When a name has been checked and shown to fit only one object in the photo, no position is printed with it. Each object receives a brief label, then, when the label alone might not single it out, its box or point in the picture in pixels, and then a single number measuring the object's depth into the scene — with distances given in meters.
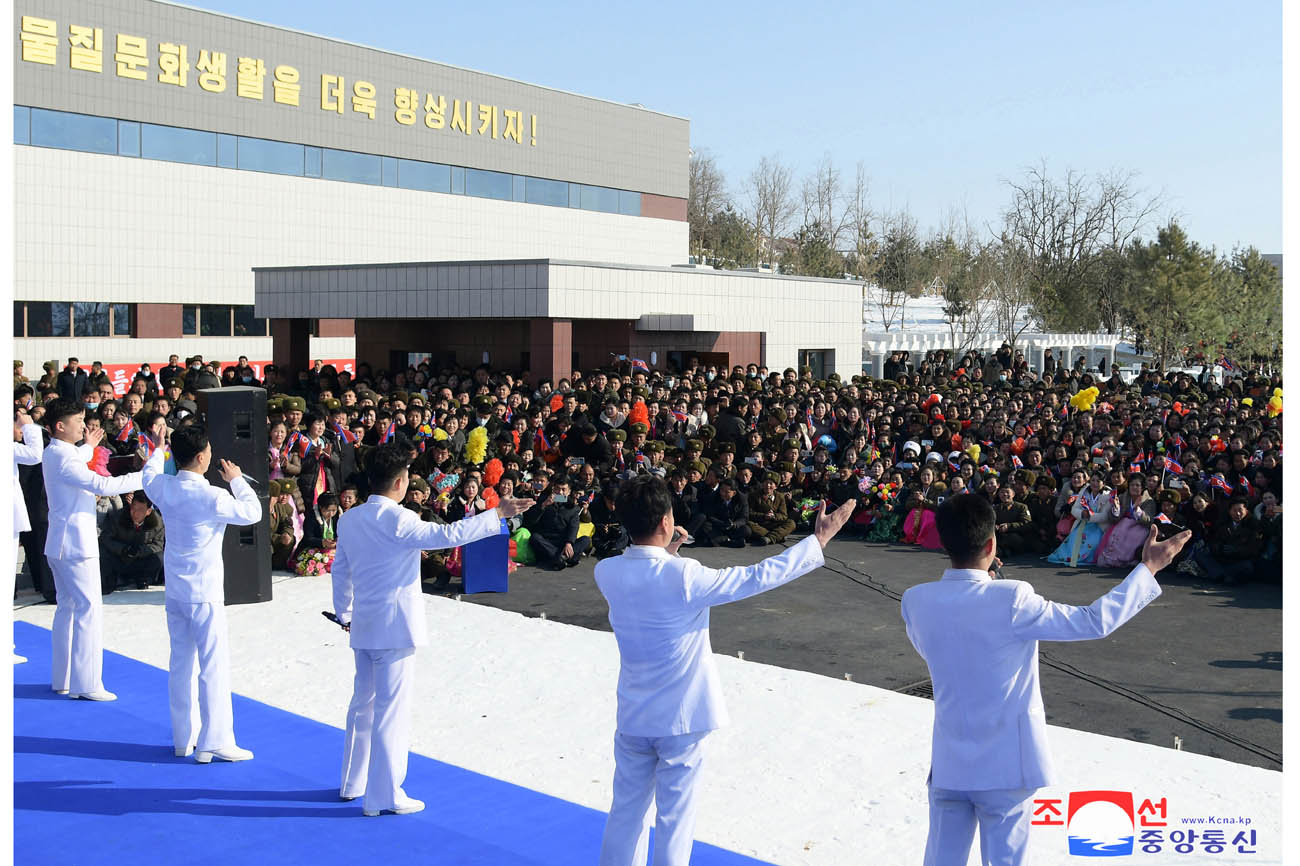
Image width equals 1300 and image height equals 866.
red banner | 27.22
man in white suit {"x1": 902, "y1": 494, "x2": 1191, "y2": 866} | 4.17
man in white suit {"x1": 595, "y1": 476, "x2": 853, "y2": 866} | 4.68
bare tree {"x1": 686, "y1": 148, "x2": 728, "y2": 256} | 77.06
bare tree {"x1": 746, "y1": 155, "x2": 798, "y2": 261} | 71.94
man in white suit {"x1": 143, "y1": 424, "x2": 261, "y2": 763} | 6.75
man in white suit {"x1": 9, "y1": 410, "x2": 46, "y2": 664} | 8.52
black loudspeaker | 10.95
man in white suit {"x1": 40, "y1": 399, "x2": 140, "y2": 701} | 7.77
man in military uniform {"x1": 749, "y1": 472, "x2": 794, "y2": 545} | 14.98
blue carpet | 5.62
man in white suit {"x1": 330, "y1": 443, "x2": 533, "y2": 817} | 5.98
